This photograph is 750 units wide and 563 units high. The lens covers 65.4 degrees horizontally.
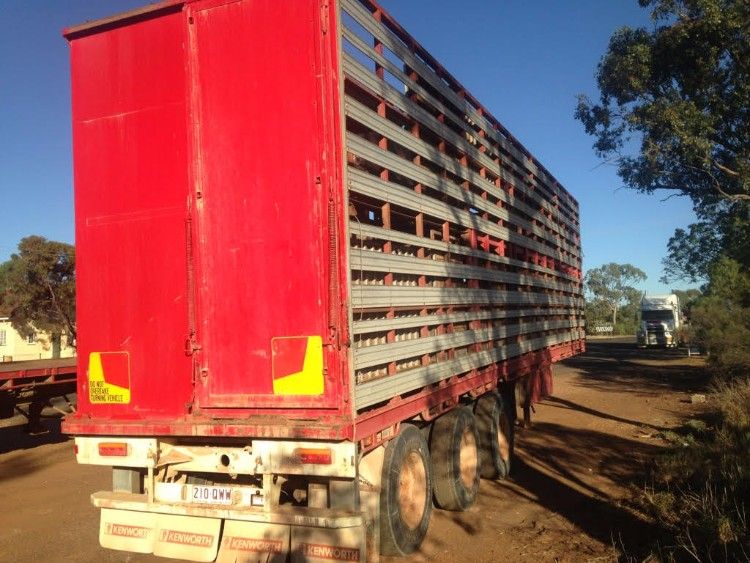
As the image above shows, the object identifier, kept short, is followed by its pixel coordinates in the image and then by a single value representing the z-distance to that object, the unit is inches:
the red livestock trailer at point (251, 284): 146.5
